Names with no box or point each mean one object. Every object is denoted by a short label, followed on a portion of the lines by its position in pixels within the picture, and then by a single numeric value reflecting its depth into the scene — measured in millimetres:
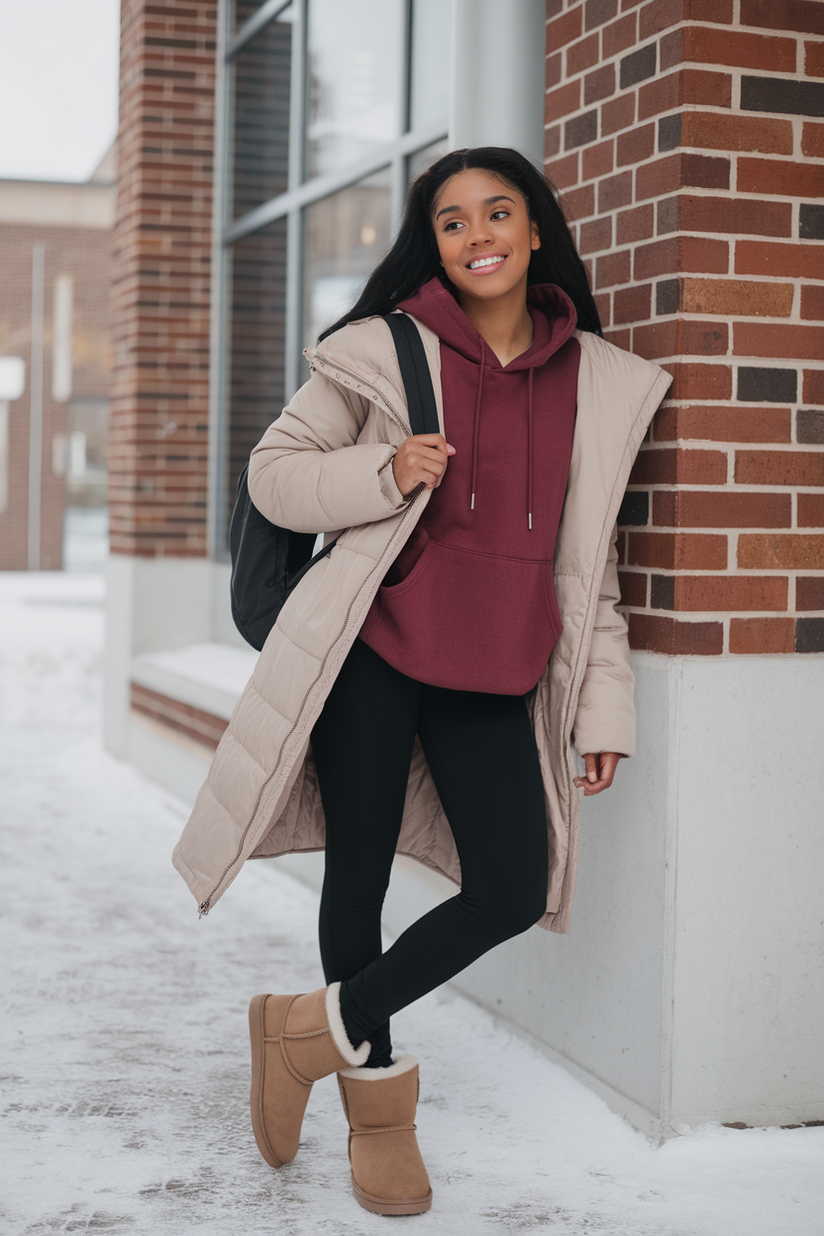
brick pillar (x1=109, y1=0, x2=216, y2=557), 7168
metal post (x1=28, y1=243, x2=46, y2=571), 26328
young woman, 2455
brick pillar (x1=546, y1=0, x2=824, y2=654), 2779
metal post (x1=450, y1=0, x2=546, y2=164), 3406
